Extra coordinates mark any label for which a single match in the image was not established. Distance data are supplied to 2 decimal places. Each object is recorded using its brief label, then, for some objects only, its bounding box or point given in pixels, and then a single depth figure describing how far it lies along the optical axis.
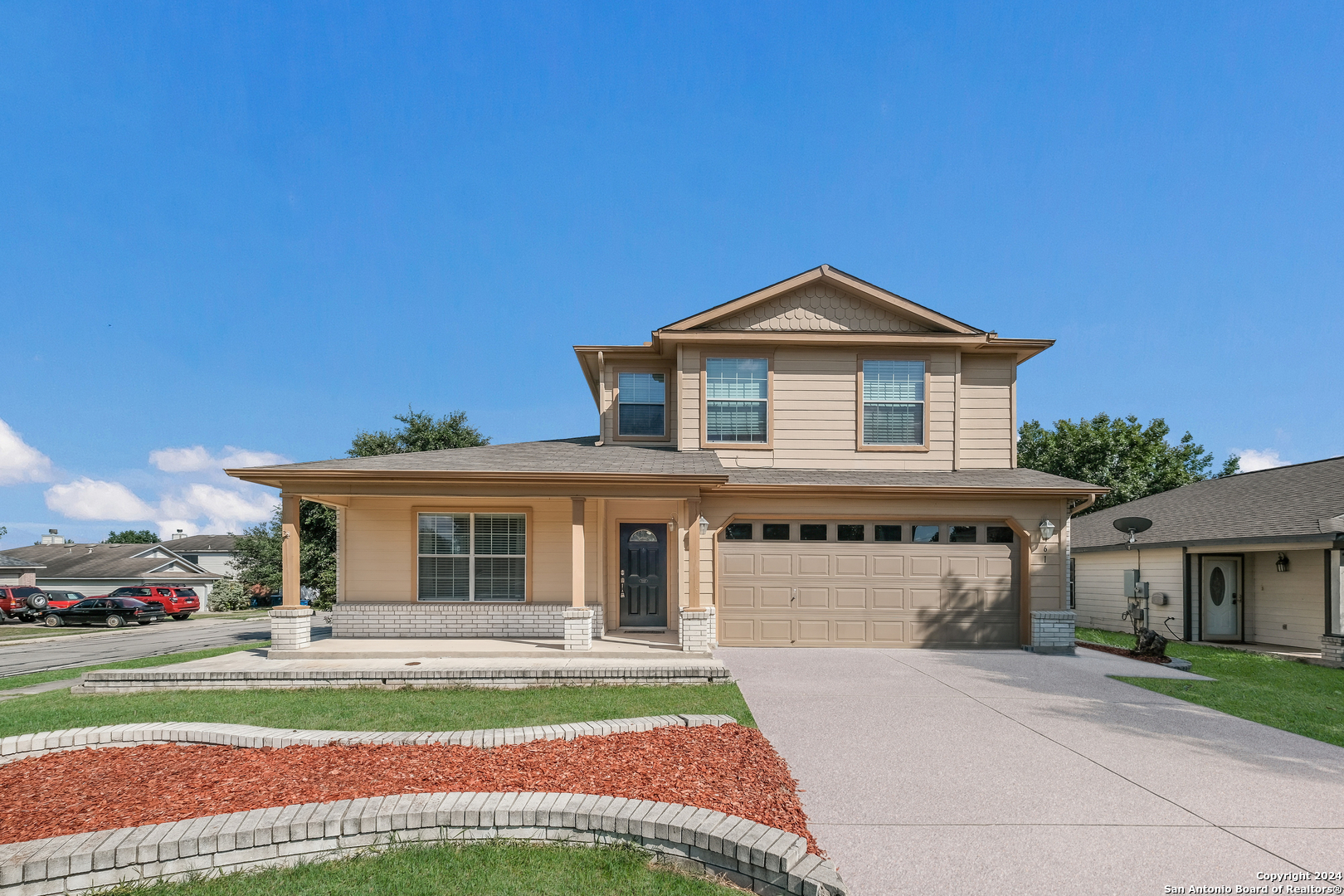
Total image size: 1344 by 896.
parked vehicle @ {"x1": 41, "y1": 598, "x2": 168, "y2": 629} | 23.91
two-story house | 11.89
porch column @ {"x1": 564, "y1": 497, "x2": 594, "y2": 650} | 11.15
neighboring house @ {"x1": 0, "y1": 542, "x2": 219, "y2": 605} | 35.75
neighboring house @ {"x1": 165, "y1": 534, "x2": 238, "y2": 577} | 52.84
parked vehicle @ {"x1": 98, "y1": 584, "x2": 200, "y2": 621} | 26.95
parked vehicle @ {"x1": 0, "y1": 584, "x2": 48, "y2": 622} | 25.70
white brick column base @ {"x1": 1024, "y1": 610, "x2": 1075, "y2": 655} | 12.19
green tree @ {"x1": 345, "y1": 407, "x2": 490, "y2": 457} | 27.33
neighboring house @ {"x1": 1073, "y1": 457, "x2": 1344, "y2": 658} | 13.43
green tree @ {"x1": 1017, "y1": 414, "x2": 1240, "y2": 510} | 29.39
